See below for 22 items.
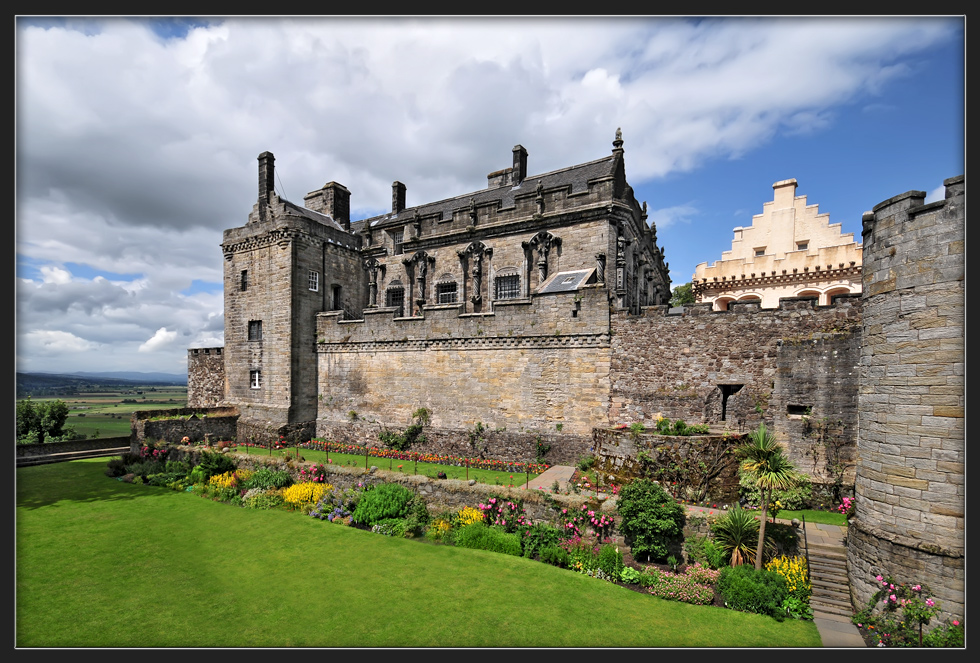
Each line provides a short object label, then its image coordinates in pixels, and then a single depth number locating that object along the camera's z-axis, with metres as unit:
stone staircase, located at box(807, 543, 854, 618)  8.92
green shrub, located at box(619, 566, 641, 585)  10.26
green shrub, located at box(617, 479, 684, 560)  10.82
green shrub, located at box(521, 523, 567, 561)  11.83
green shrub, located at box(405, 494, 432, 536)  13.29
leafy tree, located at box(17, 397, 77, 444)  24.86
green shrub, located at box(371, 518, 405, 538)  13.21
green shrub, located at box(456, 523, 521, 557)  12.02
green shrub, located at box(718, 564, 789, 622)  8.92
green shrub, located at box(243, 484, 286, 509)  15.59
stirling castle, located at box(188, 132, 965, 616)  7.97
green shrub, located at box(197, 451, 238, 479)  18.08
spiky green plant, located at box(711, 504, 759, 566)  10.22
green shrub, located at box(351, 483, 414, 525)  13.89
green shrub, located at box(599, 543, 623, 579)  10.52
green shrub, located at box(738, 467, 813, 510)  12.37
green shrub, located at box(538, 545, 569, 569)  11.31
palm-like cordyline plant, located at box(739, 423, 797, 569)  9.86
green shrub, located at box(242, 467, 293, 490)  16.50
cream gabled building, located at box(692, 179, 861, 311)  22.06
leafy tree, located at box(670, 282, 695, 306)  40.62
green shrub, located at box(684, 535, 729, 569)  10.33
